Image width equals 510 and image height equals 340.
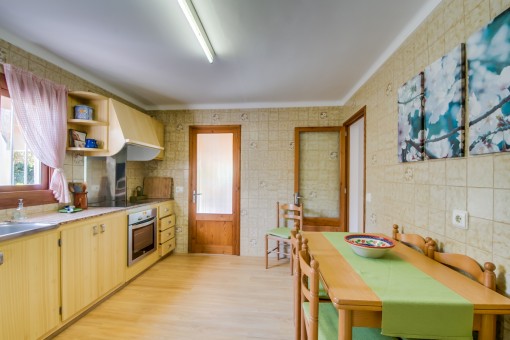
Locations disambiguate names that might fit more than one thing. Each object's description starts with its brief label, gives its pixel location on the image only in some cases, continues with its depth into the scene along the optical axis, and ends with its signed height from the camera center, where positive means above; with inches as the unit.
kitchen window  72.0 +0.5
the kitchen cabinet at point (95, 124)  93.7 +19.9
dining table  34.1 -21.3
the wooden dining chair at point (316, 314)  41.4 -32.8
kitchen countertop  56.9 -16.9
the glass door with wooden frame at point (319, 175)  134.3 -3.3
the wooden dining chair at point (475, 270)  34.5 -19.5
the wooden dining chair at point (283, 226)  120.0 -34.5
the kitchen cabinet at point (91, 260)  70.8 -34.2
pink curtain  70.4 +18.3
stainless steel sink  64.0 -17.3
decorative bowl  52.4 -19.7
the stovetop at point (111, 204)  101.3 -17.3
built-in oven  101.0 -32.8
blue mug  94.3 +11.2
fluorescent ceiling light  53.8 +40.9
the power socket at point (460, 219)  44.8 -10.2
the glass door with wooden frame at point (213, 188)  141.1 -12.5
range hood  98.9 +17.8
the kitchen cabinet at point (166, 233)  125.2 -38.5
